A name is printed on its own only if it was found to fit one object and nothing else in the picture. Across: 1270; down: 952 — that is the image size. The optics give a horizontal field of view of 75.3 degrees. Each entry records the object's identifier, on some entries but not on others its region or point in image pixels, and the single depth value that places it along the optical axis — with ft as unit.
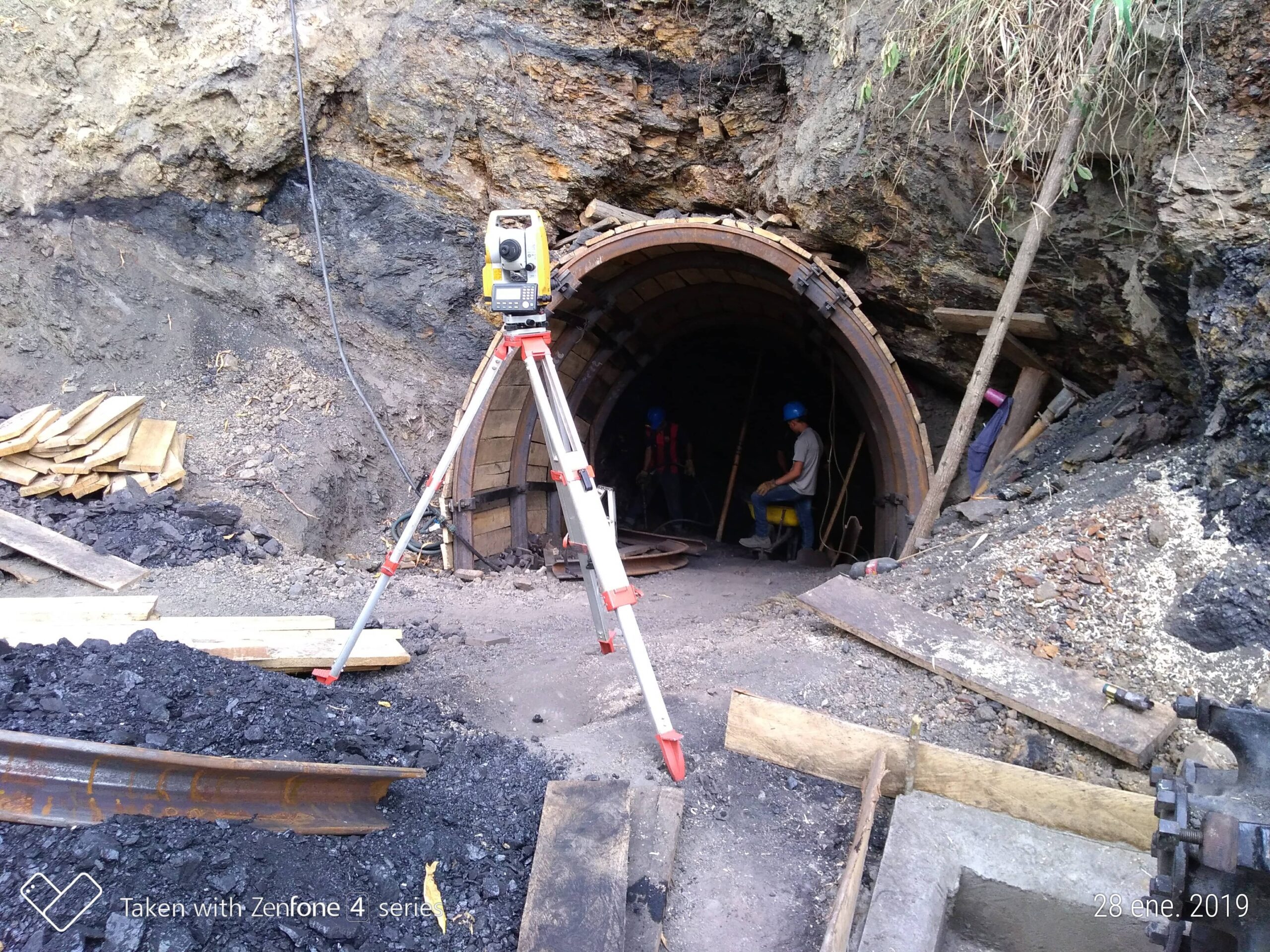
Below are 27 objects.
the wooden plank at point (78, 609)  11.37
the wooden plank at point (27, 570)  14.70
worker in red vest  31.60
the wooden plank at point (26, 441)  16.38
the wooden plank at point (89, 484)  16.84
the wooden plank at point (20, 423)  16.62
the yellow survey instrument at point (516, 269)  10.09
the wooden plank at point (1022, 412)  17.10
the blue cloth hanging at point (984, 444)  17.60
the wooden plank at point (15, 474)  16.56
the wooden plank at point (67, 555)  14.67
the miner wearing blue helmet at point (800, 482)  26.86
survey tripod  9.37
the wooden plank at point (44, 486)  16.47
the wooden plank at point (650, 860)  7.31
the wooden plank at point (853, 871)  6.94
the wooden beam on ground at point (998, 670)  9.39
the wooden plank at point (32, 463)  16.67
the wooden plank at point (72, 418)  16.90
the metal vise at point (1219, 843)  5.26
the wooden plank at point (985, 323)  16.05
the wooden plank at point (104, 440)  16.97
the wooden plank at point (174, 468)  17.62
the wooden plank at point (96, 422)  16.90
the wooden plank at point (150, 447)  17.62
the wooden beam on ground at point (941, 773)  8.24
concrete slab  7.58
